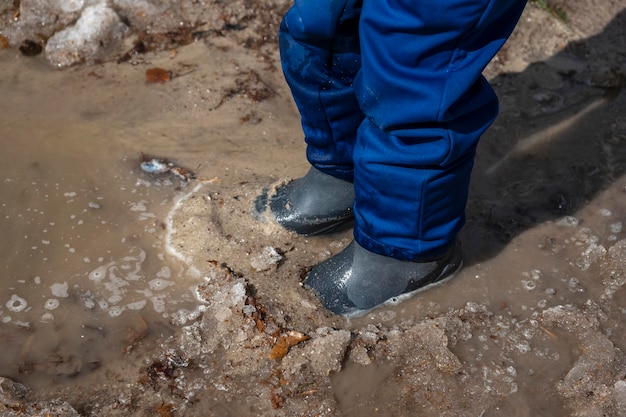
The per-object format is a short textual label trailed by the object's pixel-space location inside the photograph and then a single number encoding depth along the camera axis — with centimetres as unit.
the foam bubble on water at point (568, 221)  214
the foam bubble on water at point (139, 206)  214
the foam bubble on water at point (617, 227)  211
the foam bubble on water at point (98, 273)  195
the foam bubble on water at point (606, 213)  217
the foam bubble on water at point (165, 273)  197
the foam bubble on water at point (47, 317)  184
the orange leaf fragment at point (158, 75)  257
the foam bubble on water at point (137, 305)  189
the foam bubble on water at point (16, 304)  186
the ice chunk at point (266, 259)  196
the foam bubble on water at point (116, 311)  187
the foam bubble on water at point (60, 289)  190
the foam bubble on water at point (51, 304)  187
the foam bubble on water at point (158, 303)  189
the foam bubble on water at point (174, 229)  201
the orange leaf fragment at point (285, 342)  175
